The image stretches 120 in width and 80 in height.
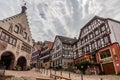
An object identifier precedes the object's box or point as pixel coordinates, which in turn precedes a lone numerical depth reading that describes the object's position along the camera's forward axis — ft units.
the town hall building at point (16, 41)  43.83
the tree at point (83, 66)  50.16
